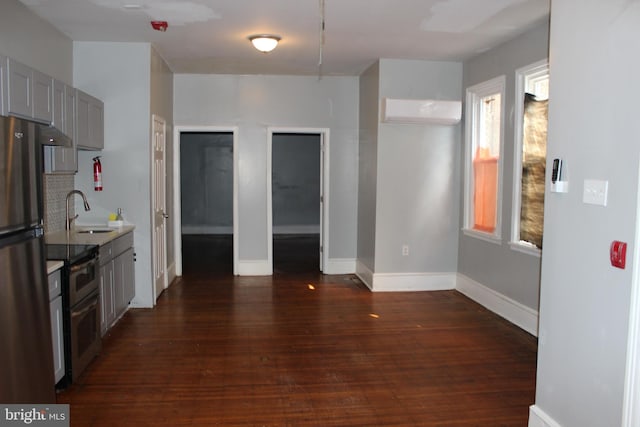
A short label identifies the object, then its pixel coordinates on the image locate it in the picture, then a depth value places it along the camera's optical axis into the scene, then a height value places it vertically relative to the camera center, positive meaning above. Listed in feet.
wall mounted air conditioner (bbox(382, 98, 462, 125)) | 18.53 +2.49
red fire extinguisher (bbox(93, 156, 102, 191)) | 16.46 +0.02
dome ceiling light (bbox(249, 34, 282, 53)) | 15.57 +4.19
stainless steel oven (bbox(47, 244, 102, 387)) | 10.64 -2.92
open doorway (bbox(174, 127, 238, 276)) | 35.35 -0.79
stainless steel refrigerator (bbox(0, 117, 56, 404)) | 7.57 -1.59
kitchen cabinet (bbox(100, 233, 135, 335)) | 13.58 -3.05
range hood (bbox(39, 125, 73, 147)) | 9.36 +0.72
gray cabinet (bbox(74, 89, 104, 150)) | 14.56 +1.60
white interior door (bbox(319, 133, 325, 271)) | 22.72 -1.86
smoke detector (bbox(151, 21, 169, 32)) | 14.33 +4.32
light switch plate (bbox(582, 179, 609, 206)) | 7.27 -0.18
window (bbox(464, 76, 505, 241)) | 16.88 +0.73
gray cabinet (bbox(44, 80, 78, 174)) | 12.96 +1.26
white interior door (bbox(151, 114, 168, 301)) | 17.67 -1.09
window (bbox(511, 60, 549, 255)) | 14.56 +0.69
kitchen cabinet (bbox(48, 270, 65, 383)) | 10.11 -3.01
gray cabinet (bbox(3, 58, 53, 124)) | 10.51 +1.83
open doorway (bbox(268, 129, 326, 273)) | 36.55 -0.74
